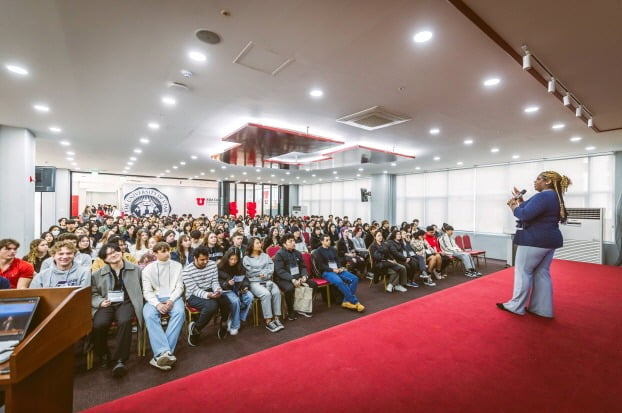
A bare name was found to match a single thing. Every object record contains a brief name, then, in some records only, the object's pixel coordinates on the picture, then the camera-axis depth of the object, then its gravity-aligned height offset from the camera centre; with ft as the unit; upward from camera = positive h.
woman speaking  9.42 -1.13
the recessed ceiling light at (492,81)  11.96 +5.45
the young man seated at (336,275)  15.20 -3.90
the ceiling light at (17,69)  11.33 +5.44
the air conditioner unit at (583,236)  25.45 -2.50
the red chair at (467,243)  27.25 -3.48
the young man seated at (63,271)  9.43 -2.35
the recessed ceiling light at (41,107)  15.81 +5.46
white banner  57.98 +0.95
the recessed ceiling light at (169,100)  14.52 +5.47
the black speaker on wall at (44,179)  27.35 +2.27
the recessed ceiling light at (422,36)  8.81 +5.43
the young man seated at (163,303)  9.45 -3.67
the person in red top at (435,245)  23.34 -3.25
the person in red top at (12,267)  9.89 -2.34
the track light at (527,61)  9.71 +5.09
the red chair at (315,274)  15.51 -3.96
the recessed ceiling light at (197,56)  10.16 +5.44
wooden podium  3.53 -2.10
